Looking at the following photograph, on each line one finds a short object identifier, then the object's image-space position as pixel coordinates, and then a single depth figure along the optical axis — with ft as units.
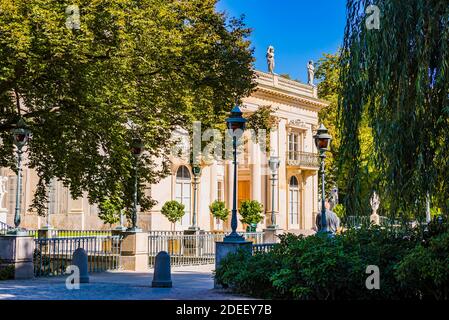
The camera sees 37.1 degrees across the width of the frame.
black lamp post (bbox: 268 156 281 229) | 98.17
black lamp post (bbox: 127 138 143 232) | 64.90
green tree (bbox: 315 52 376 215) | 37.11
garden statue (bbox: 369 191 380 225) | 36.86
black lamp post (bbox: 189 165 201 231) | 86.66
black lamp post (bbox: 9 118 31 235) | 58.18
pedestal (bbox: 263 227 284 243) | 94.58
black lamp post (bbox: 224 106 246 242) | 49.32
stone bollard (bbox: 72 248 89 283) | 54.24
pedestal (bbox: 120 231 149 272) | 69.72
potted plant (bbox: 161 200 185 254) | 117.80
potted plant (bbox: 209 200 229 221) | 130.93
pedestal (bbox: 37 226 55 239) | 94.48
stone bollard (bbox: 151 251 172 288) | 50.98
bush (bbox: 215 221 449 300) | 34.01
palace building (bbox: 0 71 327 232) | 131.75
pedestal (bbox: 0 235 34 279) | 58.03
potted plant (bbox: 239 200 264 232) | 130.31
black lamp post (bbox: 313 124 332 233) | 62.34
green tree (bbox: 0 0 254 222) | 56.18
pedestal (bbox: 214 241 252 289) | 48.60
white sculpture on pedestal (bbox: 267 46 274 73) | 170.82
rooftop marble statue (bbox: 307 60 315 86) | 181.98
